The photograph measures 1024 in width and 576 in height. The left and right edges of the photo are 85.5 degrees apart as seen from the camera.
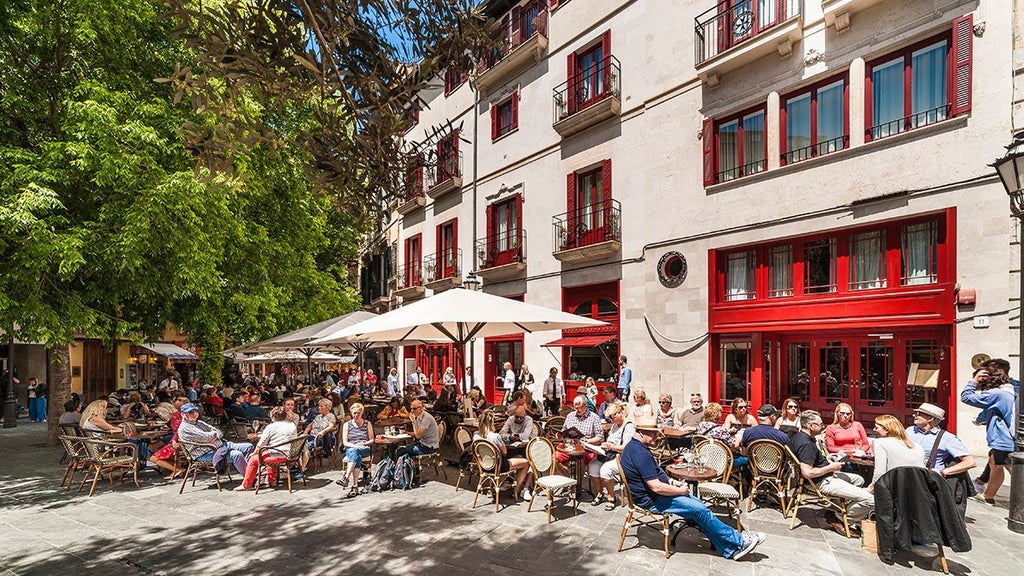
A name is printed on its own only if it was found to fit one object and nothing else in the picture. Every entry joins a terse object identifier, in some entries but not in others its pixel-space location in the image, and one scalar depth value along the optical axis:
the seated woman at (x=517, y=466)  7.80
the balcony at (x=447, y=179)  22.41
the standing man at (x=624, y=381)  14.28
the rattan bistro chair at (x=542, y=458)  7.32
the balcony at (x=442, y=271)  22.52
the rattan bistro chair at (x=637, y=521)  5.73
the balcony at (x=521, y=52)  18.41
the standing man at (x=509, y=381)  17.28
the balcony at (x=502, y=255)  18.92
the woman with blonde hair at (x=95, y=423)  9.52
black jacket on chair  5.16
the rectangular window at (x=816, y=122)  11.55
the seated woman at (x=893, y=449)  5.45
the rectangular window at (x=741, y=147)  12.88
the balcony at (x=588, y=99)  15.80
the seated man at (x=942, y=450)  5.96
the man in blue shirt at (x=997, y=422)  7.12
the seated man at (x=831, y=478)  6.11
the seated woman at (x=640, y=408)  9.13
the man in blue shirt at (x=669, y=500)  5.63
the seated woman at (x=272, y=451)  8.57
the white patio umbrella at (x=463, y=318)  8.41
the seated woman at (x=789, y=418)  7.69
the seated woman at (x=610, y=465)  7.31
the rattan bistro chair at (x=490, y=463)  7.55
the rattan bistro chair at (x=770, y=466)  6.95
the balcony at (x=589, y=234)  15.63
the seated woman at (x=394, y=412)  11.88
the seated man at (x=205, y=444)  8.85
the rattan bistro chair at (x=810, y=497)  6.27
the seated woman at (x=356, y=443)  8.45
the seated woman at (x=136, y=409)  11.50
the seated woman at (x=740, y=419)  8.63
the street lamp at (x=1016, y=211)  6.20
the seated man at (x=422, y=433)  8.88
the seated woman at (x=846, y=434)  7.32
